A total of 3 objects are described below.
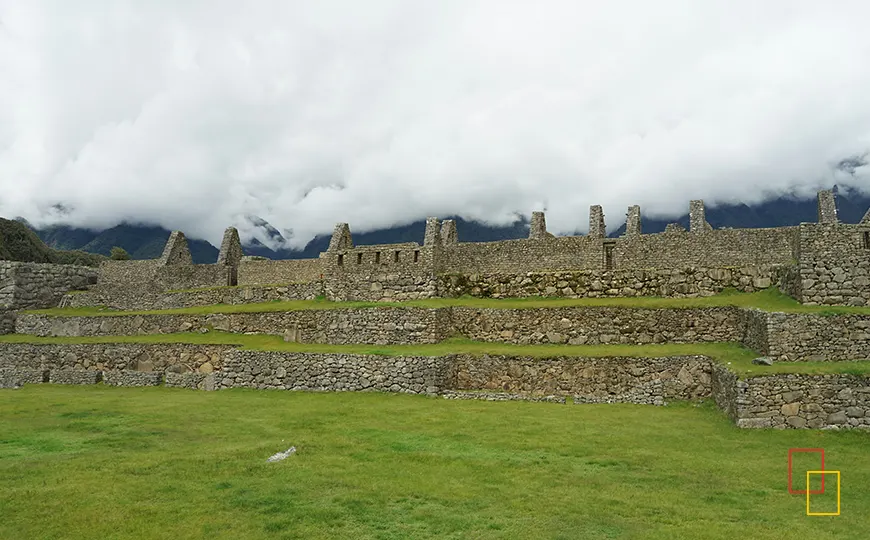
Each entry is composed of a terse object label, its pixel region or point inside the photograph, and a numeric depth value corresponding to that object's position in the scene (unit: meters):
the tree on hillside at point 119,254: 53.59
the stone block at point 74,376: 24.36
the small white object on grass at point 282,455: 11.18
